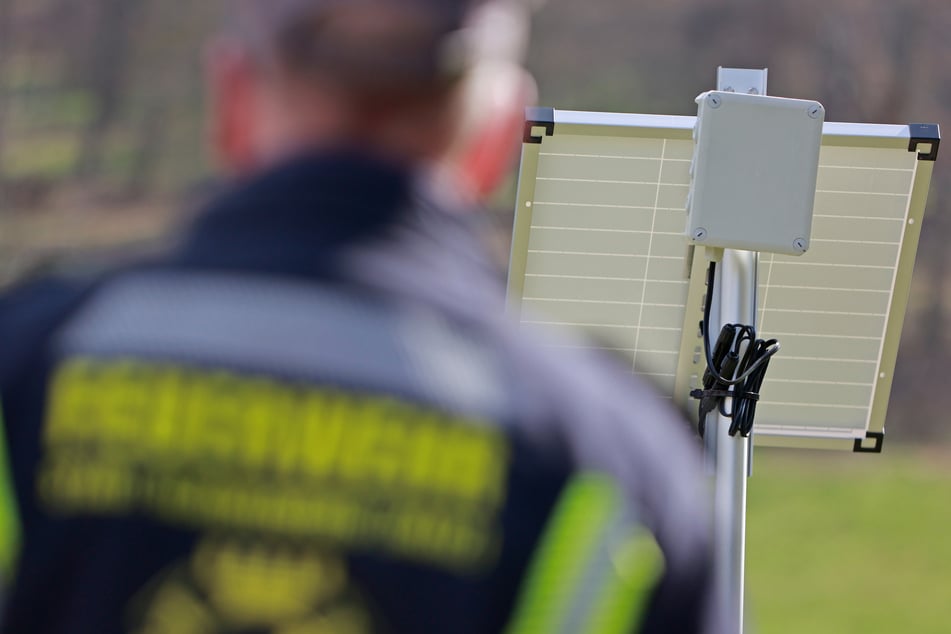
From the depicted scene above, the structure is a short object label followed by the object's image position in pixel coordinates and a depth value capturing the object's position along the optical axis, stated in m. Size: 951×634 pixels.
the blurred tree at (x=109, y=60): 40.41
